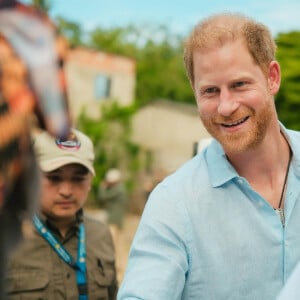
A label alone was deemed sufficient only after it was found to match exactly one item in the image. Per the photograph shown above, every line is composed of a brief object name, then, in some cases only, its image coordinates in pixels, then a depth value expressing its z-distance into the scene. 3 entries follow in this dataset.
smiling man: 2.19
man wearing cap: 3.02
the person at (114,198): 12.30
